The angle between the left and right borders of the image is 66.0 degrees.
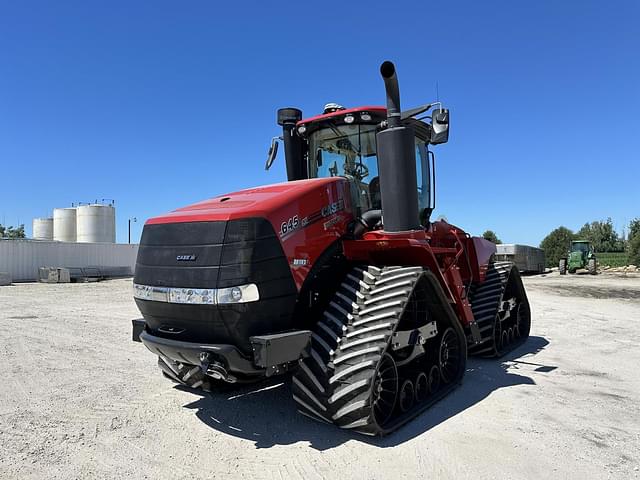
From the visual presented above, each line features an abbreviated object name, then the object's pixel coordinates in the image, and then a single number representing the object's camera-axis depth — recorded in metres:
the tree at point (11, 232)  69.38
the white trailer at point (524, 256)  34.62
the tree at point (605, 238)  80.44
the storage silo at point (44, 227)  47.88
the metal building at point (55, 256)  28.34
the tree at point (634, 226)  61.97
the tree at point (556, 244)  50.50
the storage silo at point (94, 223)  42.75
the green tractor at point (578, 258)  37.75
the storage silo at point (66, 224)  45.38
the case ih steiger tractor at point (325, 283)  3.89
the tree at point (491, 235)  59.57
